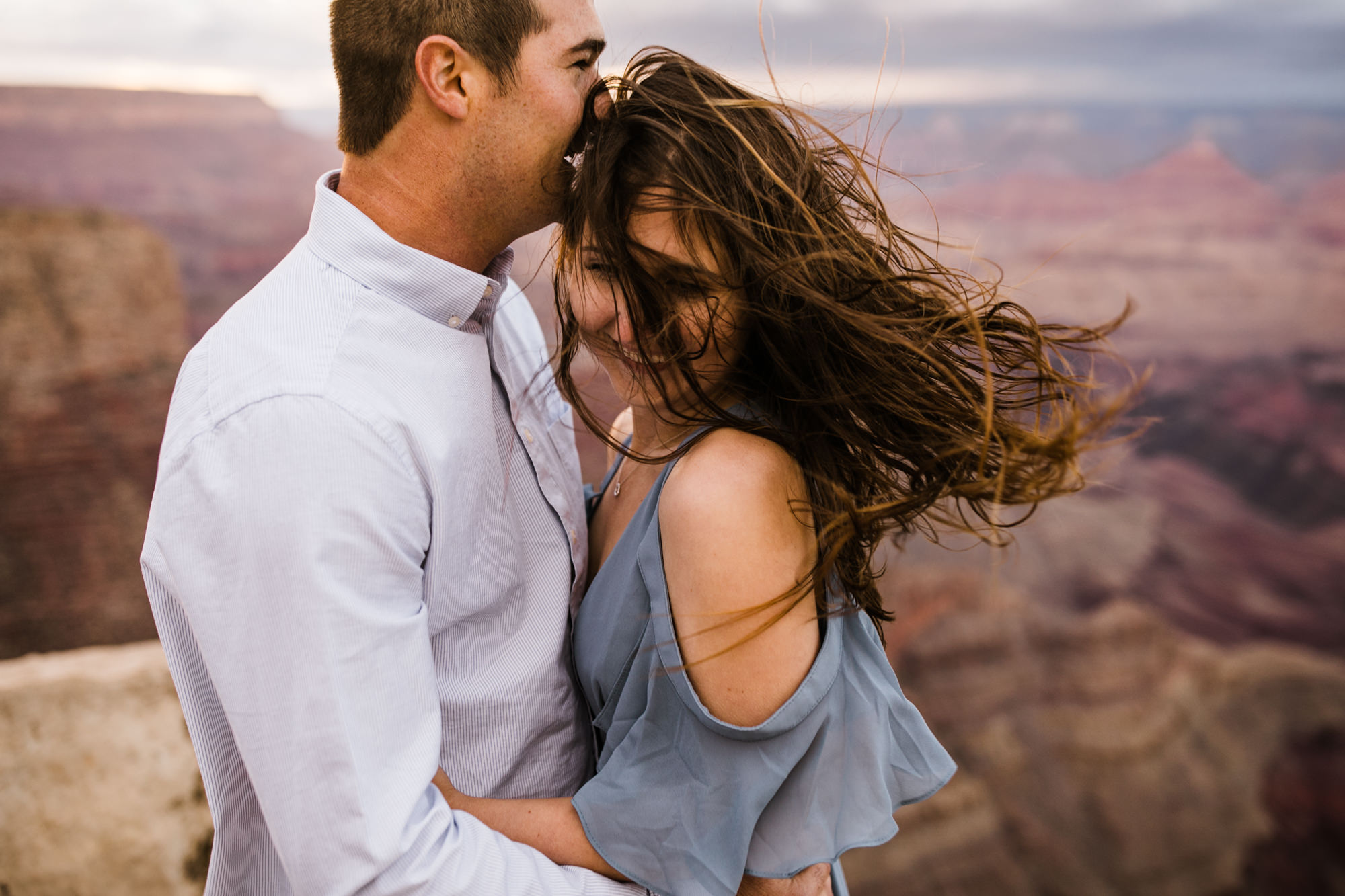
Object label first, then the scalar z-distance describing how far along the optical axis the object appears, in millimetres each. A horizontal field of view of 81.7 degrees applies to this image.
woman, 845
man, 713
